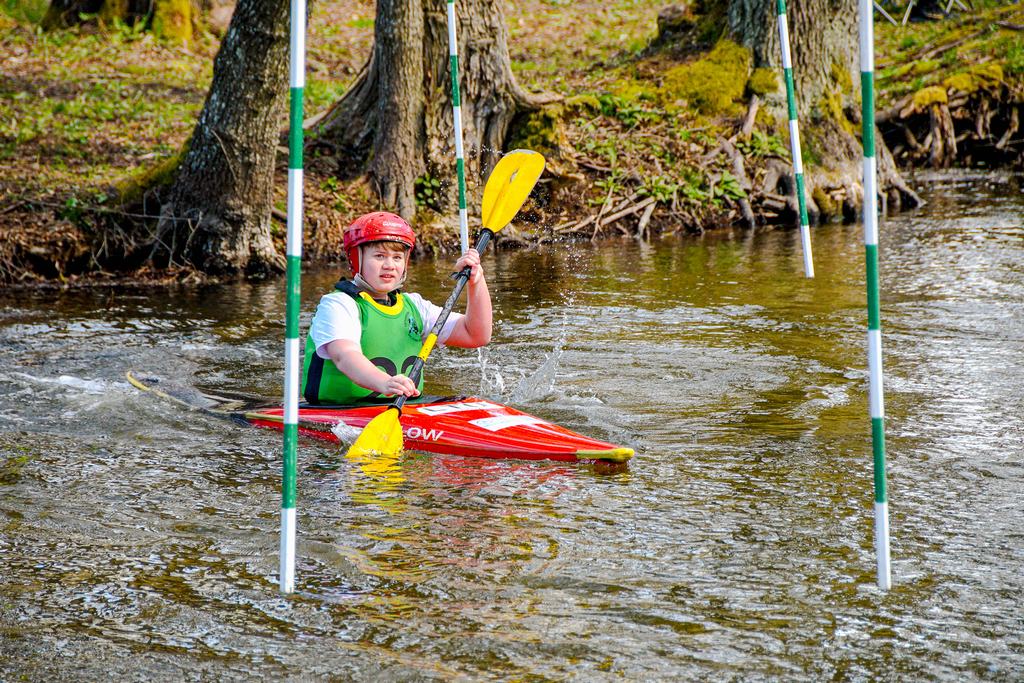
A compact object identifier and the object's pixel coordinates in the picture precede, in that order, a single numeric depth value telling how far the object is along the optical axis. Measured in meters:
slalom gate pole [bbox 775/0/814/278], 14.75
